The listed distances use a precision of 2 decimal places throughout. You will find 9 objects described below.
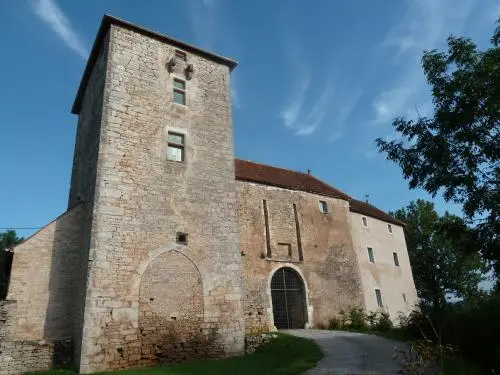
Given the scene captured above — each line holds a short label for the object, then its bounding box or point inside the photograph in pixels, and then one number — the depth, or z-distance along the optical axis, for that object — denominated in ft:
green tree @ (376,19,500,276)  30.12
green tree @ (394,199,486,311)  108.99
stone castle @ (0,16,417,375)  36.19
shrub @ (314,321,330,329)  59.16
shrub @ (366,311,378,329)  60.95
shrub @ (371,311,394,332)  56.18
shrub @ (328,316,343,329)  59.62
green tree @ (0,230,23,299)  79.48
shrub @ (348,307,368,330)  59.60
